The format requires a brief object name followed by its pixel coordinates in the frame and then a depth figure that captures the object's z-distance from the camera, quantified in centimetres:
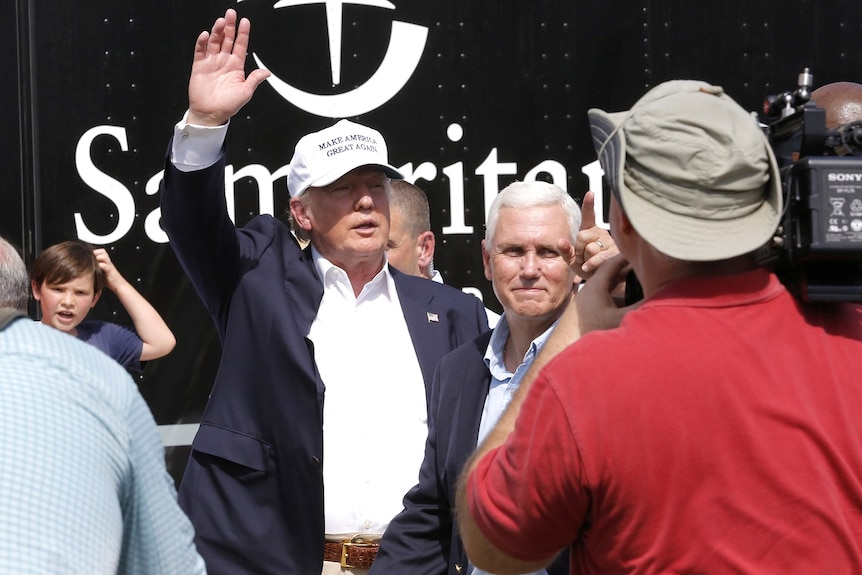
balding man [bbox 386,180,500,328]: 1917
